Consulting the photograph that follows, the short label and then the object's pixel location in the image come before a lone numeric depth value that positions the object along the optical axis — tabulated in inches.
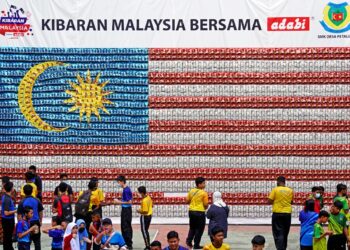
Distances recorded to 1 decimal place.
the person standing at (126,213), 881.5
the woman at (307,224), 770.2
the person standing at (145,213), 871.1
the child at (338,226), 751.1
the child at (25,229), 764.0
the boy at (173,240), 564.4
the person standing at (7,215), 832.9
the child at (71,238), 713.0
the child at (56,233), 755.4
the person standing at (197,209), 879.7
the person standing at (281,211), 861.2
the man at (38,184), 979.9
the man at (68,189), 909.8
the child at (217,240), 581.9
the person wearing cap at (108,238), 684.7
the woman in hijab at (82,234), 728.3
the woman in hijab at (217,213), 844.0
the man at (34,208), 805.2
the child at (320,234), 721.6
